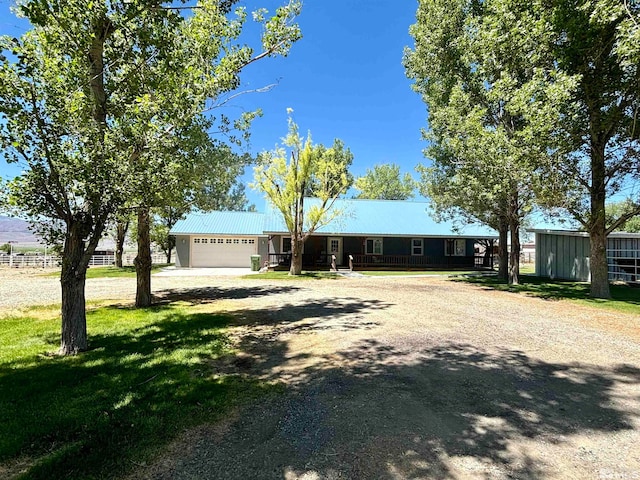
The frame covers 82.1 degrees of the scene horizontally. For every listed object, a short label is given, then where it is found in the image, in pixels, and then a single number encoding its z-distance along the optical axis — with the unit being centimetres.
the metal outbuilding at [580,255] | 1848
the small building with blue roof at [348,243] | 2556
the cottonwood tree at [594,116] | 1002
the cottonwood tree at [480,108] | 1154
